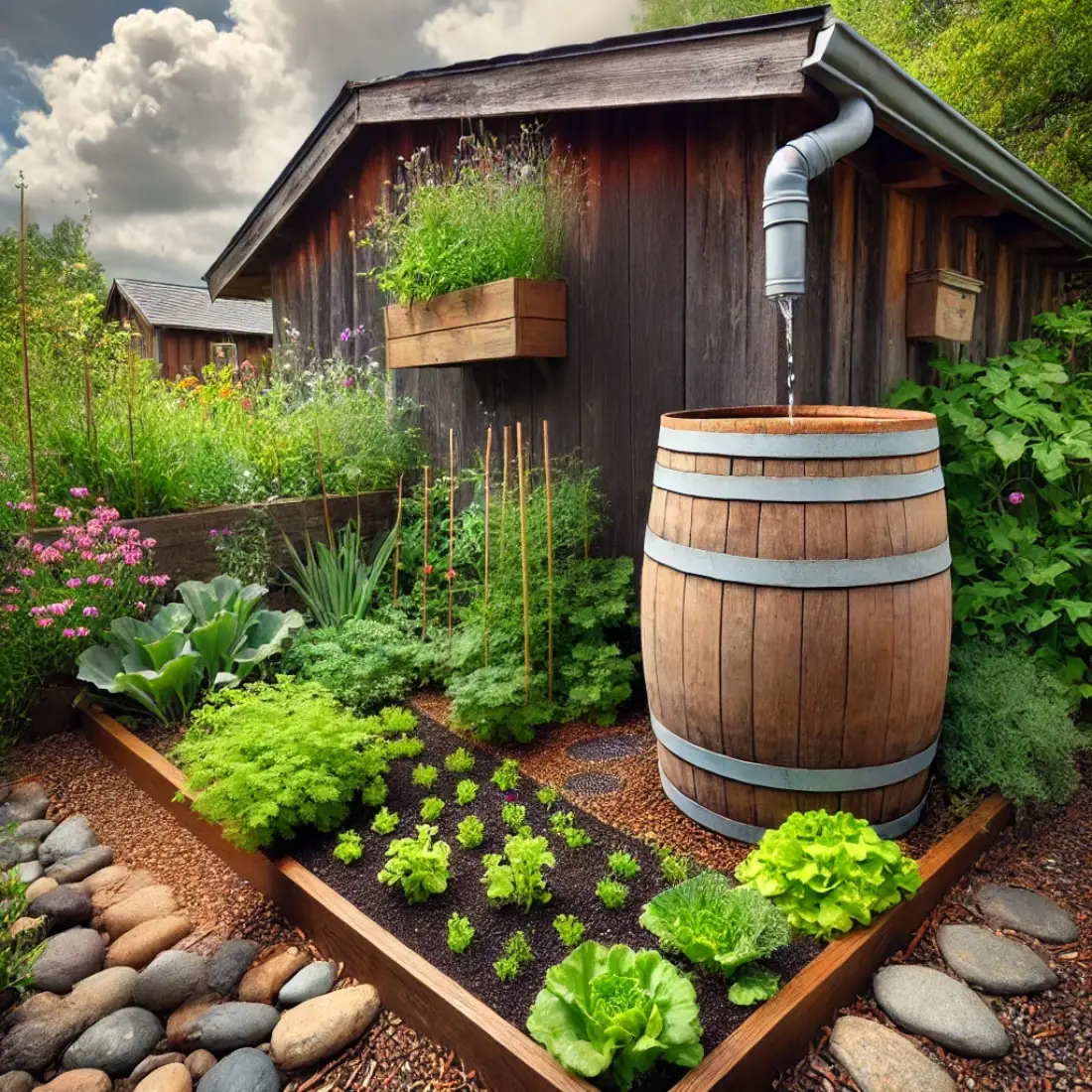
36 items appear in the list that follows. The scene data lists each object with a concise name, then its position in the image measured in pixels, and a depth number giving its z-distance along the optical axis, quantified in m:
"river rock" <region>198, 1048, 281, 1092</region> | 1.75
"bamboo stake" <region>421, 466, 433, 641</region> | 3.76
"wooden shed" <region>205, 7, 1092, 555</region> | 2.75
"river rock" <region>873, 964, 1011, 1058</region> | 1.82
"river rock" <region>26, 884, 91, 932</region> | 2.37
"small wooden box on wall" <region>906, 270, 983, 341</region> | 3.63
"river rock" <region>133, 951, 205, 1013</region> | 2.05
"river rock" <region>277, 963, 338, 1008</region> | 2.01
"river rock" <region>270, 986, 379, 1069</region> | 1.83
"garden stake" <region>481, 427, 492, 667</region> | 3.26
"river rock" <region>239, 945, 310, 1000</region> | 2.04
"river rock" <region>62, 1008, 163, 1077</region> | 1.88
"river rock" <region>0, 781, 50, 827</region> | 2.92
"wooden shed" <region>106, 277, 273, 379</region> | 15.70
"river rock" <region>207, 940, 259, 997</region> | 2.09
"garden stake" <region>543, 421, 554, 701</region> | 3.19
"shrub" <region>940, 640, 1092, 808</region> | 2.58
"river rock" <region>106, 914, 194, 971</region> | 2.22
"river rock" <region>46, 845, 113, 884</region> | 2.60
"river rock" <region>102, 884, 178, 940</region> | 2.37
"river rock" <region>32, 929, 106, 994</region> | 2.13
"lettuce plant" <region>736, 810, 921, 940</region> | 1.96
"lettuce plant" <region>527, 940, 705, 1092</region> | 1.51
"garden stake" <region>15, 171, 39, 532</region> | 3.44
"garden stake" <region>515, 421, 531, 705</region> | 3.10
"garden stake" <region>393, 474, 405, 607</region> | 4.01
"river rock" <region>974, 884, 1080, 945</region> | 2.19
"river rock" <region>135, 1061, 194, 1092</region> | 1.77
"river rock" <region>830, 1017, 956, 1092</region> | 1.70
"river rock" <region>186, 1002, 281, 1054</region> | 1.90
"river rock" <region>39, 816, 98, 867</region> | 2.71
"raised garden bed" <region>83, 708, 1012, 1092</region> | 1.61
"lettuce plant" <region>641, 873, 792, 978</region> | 1.79
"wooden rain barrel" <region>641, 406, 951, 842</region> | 2.12
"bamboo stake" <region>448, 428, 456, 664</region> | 3.55
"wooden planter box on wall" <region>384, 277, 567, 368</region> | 3.52
